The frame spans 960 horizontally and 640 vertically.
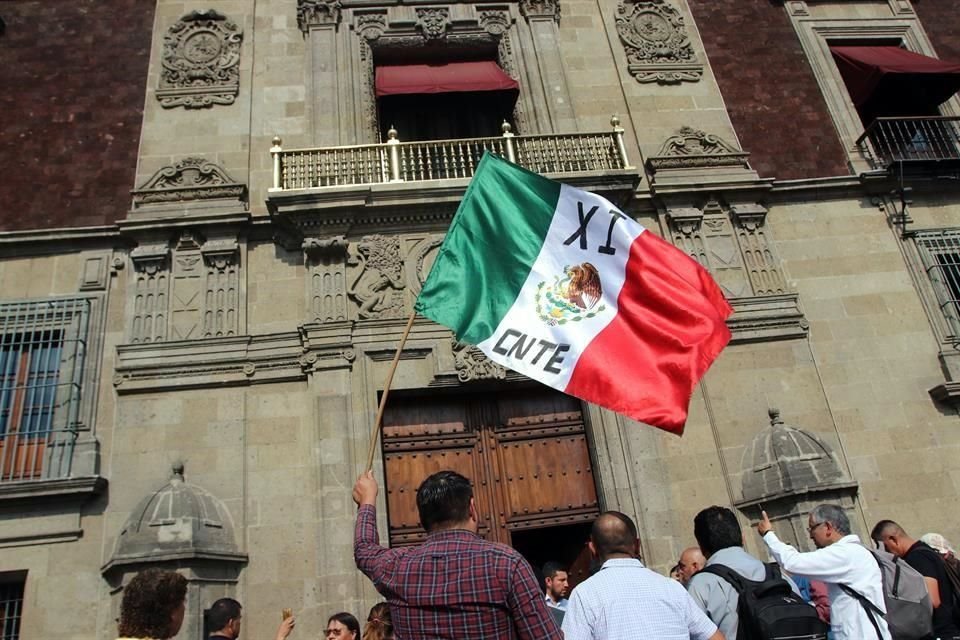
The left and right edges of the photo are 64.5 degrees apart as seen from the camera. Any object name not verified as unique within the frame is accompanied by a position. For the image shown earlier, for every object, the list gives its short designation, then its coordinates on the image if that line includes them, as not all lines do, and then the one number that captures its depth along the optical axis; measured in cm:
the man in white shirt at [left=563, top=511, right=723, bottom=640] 342
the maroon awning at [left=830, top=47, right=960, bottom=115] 1263
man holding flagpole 296
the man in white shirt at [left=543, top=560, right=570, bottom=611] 698
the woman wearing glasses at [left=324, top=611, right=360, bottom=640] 522
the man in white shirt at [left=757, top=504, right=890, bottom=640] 445
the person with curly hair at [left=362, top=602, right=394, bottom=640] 468
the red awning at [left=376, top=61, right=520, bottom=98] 1216
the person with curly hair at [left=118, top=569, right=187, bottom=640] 348
